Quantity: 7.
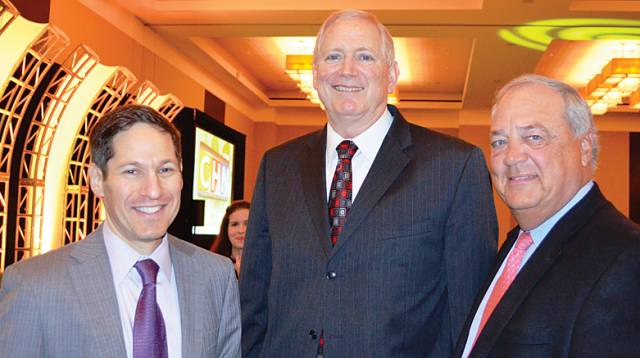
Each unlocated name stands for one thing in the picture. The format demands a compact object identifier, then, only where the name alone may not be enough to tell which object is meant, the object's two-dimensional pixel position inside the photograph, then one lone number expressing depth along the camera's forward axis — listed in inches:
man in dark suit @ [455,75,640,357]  57.7
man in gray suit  63.7
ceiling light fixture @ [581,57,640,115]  370.6
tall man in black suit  77.5
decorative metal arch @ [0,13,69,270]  156.4
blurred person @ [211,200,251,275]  205.6
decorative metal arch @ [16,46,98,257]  182.5
